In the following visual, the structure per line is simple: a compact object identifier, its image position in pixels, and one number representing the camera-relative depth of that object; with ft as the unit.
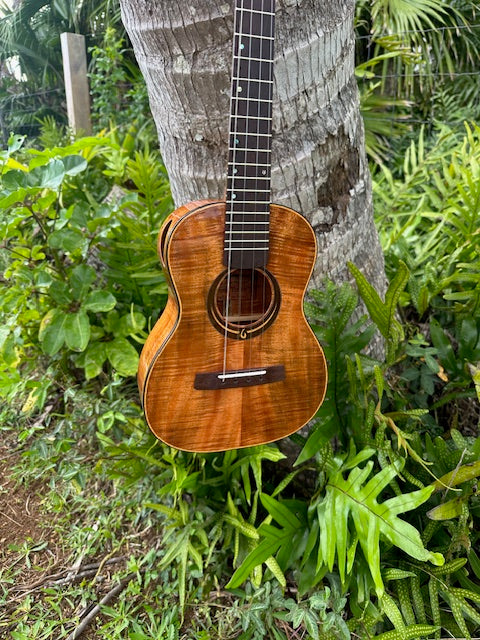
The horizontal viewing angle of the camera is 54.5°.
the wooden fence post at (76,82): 8.92
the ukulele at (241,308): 2.88
